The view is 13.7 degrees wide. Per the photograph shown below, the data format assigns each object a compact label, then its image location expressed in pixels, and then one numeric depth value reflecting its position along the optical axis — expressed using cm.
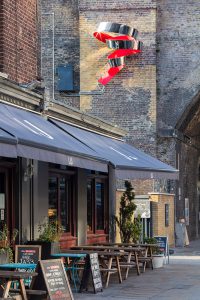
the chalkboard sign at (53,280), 1247
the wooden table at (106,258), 1641
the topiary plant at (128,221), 2172
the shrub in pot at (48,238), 1606
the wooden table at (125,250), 1797
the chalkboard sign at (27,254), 1507
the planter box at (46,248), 1600
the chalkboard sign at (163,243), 2266
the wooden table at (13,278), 1139
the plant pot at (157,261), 2111
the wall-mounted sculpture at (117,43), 3083
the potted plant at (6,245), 1433
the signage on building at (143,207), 2905
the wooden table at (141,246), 2000
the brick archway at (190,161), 3441
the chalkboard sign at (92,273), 1534
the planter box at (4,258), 1424
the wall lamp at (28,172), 1634
